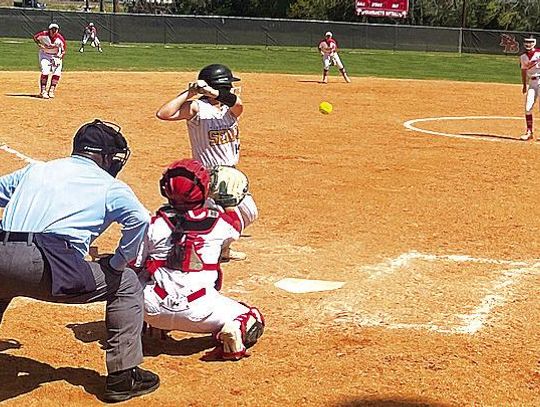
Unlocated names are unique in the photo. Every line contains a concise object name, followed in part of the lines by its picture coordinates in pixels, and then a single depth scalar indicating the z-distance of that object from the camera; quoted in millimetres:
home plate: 7203
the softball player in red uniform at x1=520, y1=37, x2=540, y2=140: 16422
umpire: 4594
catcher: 5473
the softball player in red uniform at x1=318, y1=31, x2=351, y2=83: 28906
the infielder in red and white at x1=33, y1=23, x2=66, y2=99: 21172
